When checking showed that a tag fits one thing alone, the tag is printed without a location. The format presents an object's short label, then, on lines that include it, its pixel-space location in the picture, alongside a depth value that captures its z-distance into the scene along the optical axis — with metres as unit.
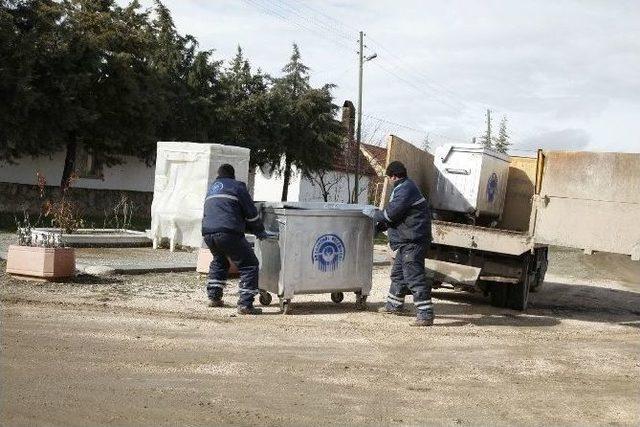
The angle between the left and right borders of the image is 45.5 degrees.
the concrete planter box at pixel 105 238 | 15.05
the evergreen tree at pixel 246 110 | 29.42
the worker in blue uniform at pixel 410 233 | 9.02
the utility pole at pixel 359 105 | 33.78
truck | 9.38
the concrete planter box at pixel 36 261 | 9.86
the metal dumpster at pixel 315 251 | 9.14
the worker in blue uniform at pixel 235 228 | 8.81
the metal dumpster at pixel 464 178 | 11.20
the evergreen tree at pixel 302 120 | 31.72
